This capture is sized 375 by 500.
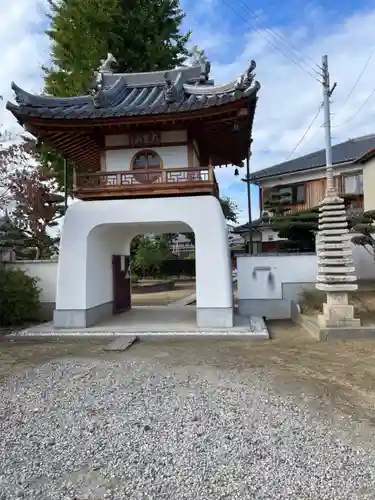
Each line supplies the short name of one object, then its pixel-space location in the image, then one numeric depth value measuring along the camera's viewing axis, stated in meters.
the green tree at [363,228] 11.73
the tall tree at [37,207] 11.39
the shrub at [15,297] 10.07
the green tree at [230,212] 29.65
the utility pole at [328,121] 8.84
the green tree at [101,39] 16.11
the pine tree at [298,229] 14.04
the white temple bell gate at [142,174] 8.95
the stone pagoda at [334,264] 8.34
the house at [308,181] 19.88
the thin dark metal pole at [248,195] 11.47
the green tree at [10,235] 14.36
